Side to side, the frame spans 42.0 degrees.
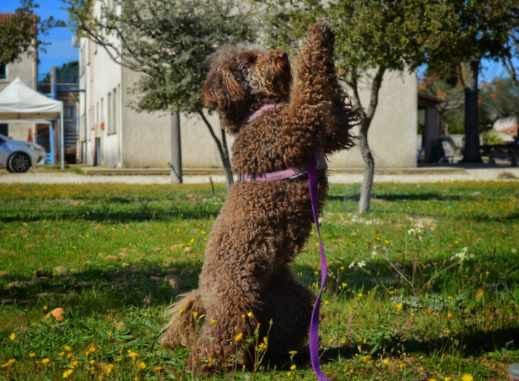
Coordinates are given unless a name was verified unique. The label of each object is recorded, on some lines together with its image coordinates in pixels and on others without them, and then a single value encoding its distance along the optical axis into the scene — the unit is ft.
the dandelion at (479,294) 15.15
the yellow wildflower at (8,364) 10.76
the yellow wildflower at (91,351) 11.02
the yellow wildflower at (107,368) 10.10
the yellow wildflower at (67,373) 9.75
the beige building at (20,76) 142.63
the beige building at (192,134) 76.07
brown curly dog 10.19
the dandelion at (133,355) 10.63
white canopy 75.05
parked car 78.59
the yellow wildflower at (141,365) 10.33
